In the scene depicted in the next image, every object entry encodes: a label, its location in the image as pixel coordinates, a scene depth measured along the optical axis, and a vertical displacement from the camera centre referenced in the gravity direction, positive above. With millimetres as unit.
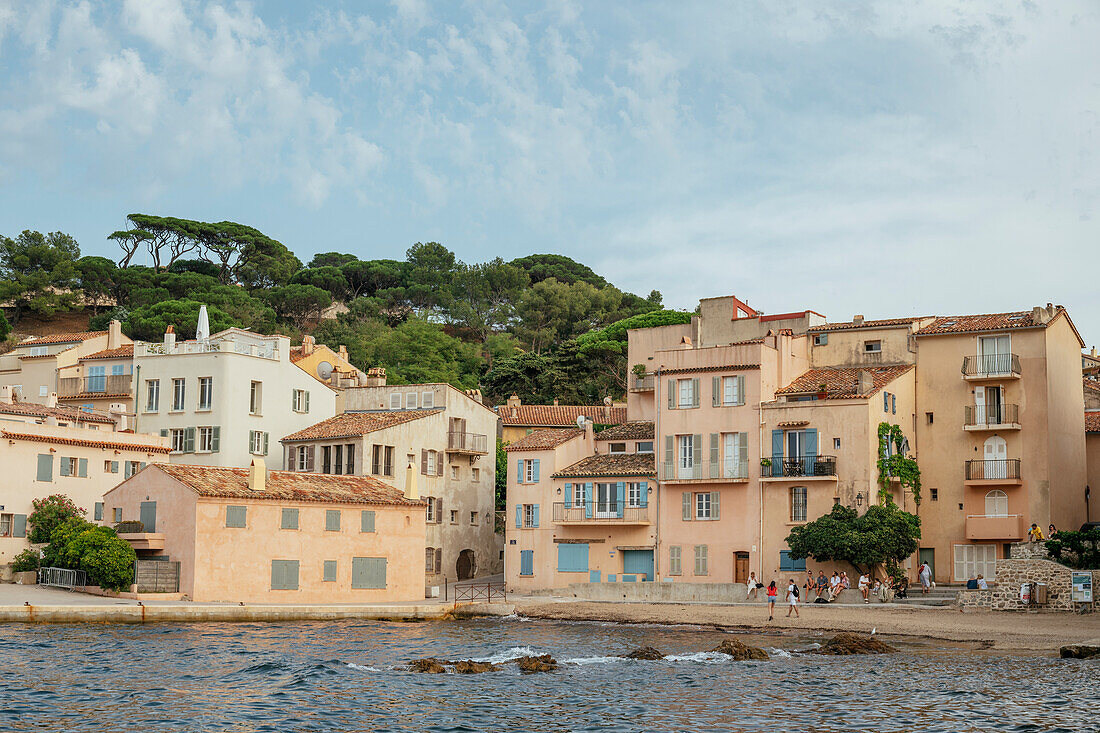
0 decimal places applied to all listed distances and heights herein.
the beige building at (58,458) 56594 +2824
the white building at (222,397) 66750 +6530
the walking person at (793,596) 47125 -2785
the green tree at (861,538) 51125 -643
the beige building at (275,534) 50906 -667
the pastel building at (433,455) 64375 +3371
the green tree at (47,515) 56250 +60
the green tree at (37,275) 109625 +21525
